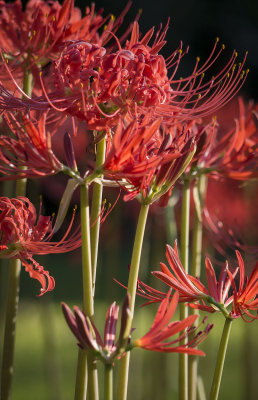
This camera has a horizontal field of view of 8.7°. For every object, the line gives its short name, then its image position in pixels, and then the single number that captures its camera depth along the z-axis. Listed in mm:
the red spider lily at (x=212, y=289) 1337
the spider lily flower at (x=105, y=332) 1271
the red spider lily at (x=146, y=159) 1305
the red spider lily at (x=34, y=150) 1315
